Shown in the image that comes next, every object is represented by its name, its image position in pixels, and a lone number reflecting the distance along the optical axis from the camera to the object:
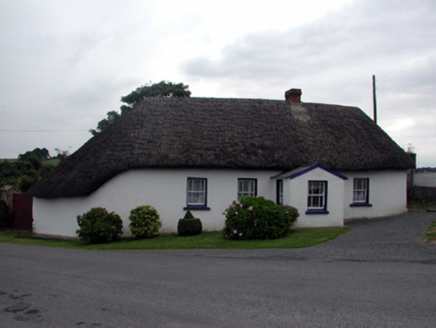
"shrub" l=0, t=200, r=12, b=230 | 24.17
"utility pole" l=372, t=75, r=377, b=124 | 34.34
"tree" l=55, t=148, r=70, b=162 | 49.00
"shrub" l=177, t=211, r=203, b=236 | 17.55
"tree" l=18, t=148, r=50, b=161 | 77.88
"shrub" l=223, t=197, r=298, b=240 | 15.42
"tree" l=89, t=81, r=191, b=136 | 41.59
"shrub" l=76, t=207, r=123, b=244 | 16.91
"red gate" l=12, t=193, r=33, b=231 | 23.02
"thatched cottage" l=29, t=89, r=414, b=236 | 18.53
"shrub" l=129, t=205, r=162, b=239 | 17.47
